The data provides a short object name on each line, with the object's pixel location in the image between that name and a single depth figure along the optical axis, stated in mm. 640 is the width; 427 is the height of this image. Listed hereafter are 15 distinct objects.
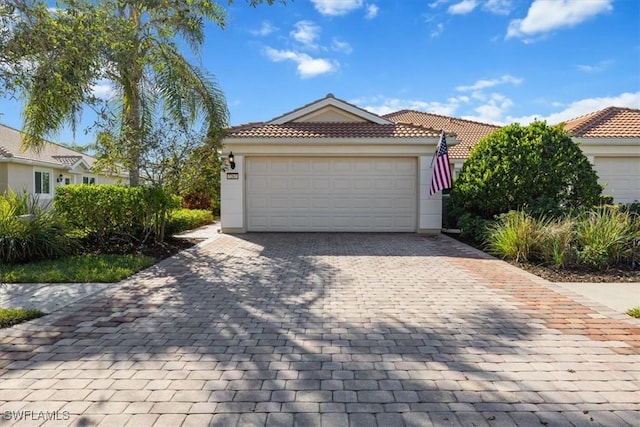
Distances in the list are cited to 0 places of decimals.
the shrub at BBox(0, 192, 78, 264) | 7730
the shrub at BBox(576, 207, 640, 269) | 7309
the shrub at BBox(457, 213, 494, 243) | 10352
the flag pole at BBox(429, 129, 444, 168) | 11580
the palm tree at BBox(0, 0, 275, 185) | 5566
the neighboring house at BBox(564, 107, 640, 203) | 14258
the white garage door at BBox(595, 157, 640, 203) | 14500
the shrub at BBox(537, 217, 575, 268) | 7457
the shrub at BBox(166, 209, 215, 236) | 12072
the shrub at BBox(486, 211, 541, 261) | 8141
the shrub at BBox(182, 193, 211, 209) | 20703
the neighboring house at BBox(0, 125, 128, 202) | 18391
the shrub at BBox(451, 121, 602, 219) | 9992
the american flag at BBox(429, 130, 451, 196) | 11297
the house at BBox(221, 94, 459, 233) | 12438
